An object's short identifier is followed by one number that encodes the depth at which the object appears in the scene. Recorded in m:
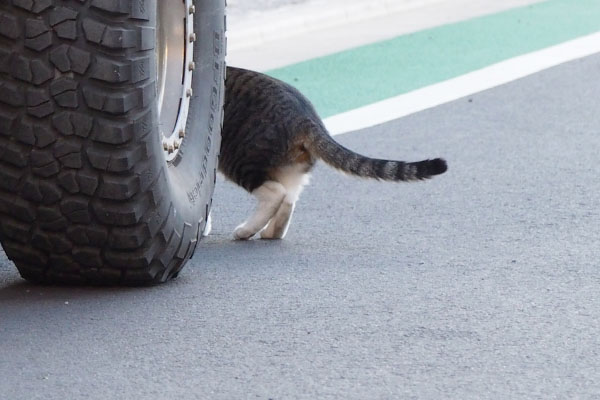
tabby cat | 11.35
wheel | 7.96
